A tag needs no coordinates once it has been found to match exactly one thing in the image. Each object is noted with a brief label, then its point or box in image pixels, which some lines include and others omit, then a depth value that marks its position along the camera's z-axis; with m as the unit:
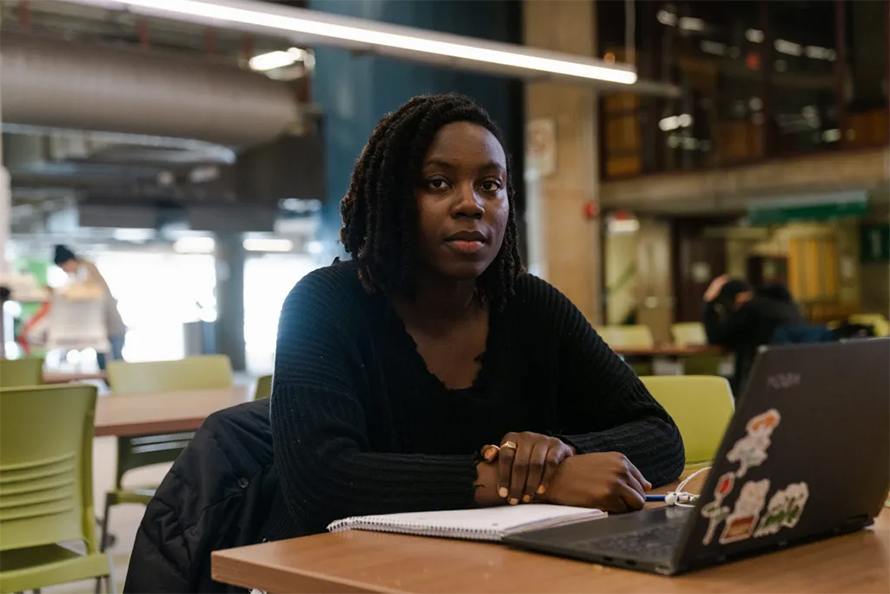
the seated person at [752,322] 6.51
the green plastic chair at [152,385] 3.76
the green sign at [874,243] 15.22
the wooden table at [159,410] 2.81
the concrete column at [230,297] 17.53
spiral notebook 1.14
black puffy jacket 1.40
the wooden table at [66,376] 5.43
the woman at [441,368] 1.31
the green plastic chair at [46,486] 2.45
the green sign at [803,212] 11.84
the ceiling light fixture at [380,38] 5.74
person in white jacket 7.87
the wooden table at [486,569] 0.95
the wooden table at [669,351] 7.20
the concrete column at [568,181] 13.22
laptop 0.95
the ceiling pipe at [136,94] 8.26
